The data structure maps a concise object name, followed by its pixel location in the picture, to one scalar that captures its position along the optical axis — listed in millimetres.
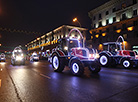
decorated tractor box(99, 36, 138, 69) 11664
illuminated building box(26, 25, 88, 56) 53312
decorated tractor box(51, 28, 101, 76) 7530
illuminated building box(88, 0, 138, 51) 29194
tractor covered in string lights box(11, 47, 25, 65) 16797
